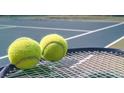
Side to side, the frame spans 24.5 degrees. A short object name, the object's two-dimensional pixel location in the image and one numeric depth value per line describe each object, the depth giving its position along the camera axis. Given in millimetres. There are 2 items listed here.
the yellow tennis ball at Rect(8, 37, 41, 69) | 493
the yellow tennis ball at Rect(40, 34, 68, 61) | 555
